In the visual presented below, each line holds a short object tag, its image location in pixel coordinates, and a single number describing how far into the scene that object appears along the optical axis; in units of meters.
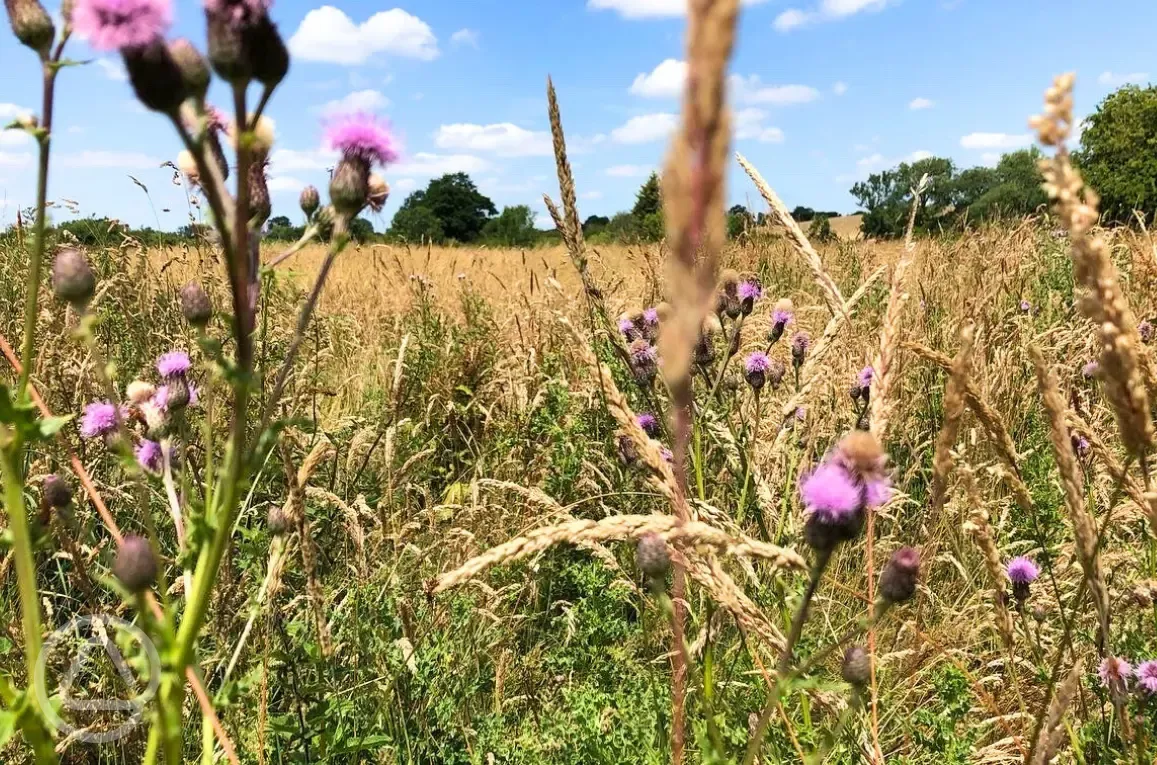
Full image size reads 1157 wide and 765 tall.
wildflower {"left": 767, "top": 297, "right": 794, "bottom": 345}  0.47
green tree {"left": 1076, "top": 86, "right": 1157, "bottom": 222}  21.55
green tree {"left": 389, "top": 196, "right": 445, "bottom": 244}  33.81
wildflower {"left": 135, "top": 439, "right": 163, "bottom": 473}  0.33
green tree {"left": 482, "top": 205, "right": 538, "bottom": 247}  30.78
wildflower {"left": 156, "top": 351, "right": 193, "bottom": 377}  0.31
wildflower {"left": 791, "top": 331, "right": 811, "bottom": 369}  0.44
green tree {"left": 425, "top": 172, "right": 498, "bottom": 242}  40.72
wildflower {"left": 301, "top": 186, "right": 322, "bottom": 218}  0.27
